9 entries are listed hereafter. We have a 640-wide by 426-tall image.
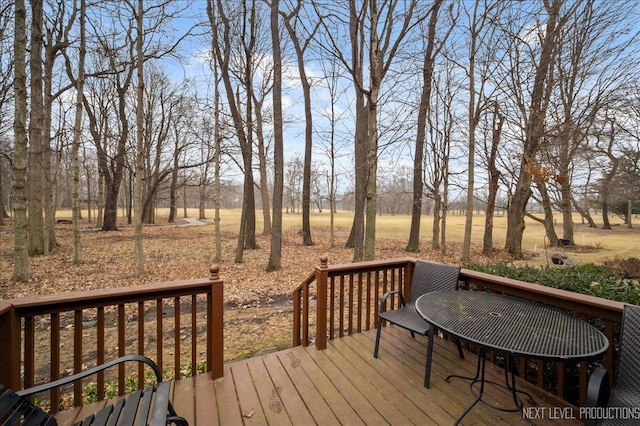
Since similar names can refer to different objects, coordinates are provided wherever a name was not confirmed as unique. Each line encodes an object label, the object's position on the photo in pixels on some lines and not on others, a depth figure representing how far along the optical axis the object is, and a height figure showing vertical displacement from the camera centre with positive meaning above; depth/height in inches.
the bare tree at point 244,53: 326.0 +184.7
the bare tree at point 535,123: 260.5 +99.6
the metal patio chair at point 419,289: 99.4 -34.4
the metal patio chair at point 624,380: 53.3 -35.6
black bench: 45.5 -38.6
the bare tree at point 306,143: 421.4 +110.7
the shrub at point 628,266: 251.3 -55.9
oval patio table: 59.6 -30.5
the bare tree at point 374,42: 196.1 +127.3
